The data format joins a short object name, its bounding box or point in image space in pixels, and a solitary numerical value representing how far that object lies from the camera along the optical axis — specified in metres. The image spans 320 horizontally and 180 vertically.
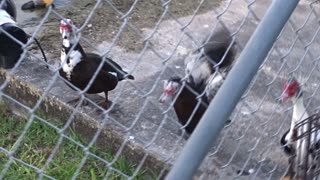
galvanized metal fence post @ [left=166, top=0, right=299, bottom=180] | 1.90
